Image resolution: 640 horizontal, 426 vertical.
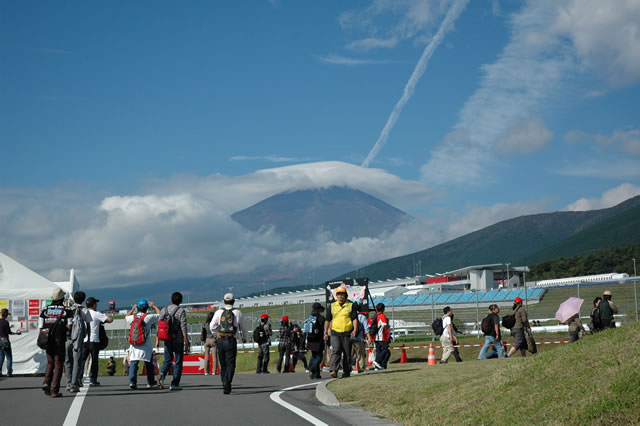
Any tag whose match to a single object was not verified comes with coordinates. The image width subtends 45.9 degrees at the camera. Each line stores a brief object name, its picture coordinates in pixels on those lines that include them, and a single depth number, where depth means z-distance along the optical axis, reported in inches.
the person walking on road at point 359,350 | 736.3
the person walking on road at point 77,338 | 536.7
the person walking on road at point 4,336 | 783.1
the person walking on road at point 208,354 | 860.6
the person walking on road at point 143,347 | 564.1
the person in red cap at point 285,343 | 965.8
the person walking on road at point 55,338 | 496.7
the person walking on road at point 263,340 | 959.6
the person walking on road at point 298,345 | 1008.9
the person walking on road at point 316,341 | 666.8
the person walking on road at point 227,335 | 530.0
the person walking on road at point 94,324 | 596.7
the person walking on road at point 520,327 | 778.8
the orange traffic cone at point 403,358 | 1020.5
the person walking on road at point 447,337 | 846.5
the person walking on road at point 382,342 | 777.6
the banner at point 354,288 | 1338.6
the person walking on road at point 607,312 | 810.2
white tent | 913.5
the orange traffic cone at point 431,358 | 821.2
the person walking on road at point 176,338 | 561.3
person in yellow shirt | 598.5
